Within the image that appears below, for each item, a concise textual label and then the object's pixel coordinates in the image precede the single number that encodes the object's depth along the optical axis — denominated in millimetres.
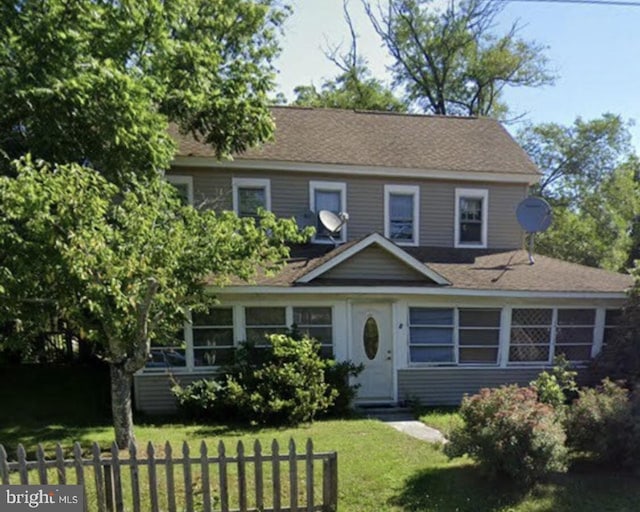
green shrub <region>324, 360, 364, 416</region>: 9281
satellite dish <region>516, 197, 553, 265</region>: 11383
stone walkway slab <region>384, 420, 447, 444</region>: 7666
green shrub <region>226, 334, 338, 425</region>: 8531
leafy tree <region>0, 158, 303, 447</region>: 5484
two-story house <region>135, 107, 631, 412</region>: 9828
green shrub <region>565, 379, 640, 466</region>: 5633
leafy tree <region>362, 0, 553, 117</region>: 25516
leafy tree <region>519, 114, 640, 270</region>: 24125
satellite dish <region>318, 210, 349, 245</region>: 11180
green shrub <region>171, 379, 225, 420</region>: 8797
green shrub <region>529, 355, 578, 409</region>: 6594
